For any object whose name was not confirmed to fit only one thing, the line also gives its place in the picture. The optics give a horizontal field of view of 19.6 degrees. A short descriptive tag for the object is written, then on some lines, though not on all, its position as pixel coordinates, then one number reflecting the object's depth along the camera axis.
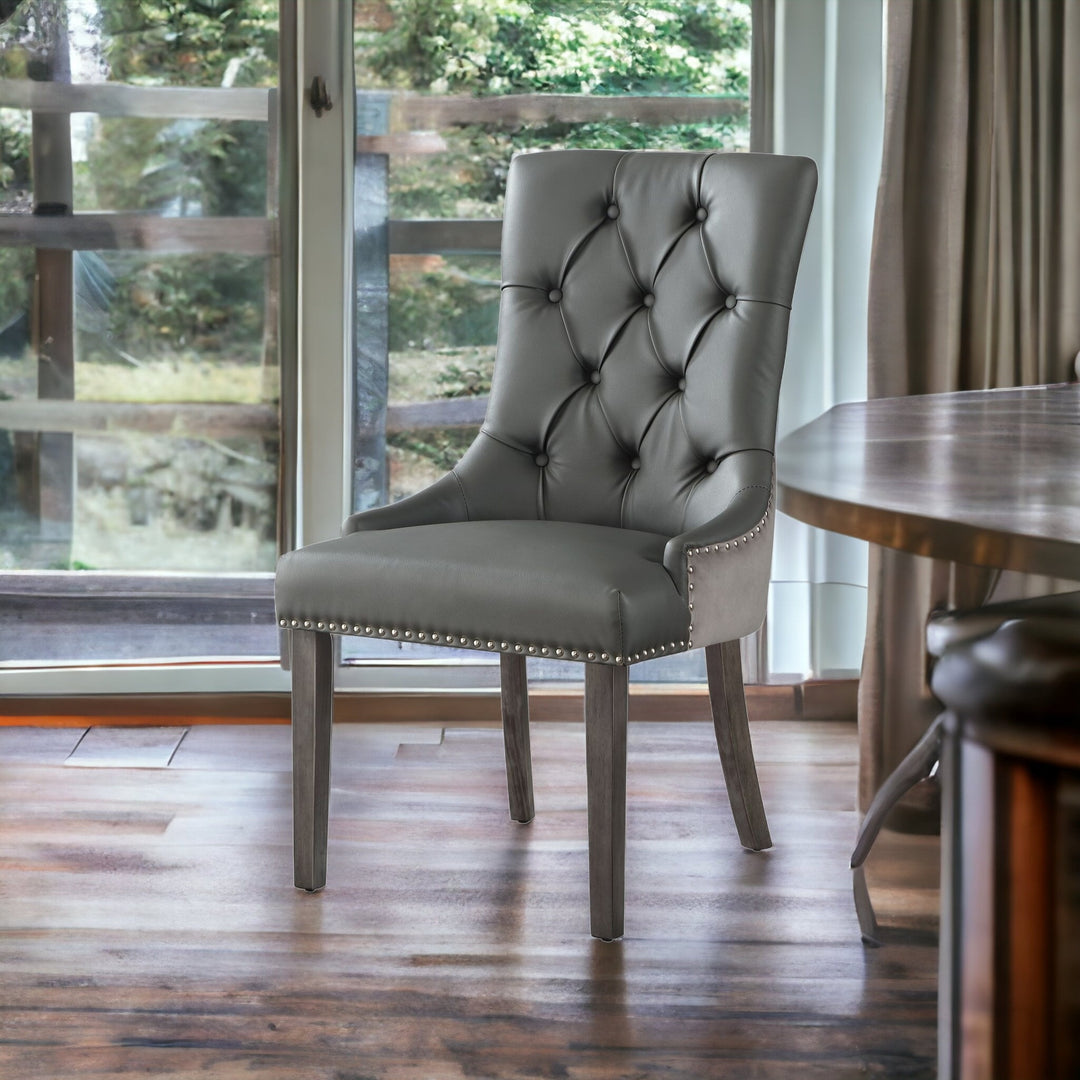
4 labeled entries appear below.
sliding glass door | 5.00
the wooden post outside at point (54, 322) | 5.00
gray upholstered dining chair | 4.05
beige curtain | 4.69
